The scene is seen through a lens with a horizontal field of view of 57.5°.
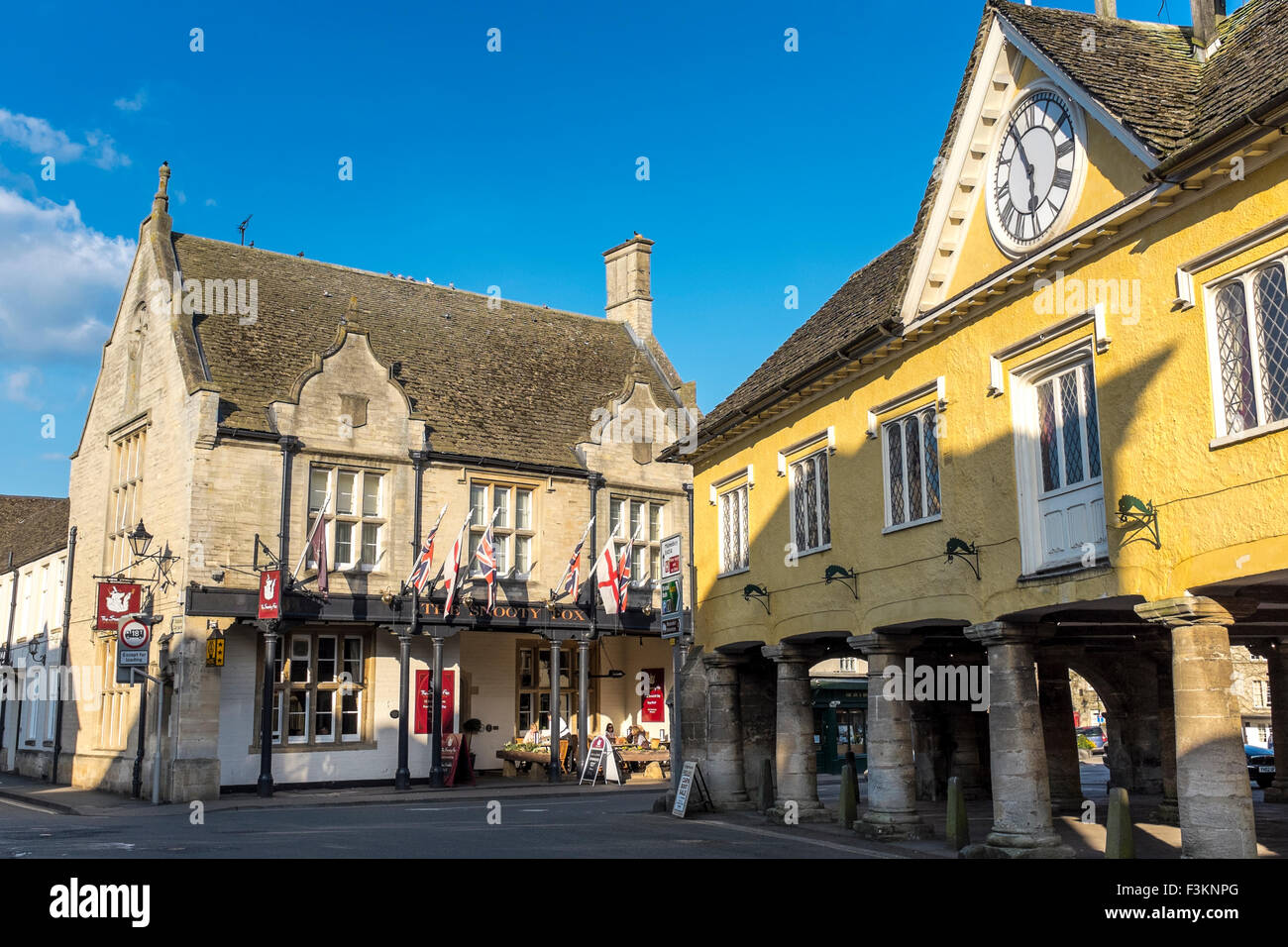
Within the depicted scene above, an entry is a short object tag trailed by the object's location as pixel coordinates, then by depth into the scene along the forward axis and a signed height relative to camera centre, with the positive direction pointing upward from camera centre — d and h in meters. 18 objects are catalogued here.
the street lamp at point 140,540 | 27.05 +3.48
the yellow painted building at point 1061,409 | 10.59 +3.06
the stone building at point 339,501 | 26.62 +4.67
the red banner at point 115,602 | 25.77 +1.91
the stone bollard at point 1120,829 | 11.73 -1.52
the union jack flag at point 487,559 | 27.77 +2.94
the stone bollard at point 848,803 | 17.77 -1.85
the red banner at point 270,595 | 25.02 +1.96
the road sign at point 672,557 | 20.43 +2.16
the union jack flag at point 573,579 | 31.27 +2.77
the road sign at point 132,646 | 24.19 +0.90
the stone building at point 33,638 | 34.69 +1.70
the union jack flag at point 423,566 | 27.28 +2.78
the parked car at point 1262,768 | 29.14 -2.39
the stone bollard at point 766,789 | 20.28 -1.85
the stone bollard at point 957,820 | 14.73 -1.77
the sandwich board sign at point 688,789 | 20.33 -1.84
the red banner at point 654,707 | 34.56 -0.72
